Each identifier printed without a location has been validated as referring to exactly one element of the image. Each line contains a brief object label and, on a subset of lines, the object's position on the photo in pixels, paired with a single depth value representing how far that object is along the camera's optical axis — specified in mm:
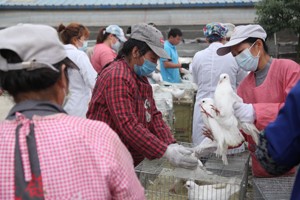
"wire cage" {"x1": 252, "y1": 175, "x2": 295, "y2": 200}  2301
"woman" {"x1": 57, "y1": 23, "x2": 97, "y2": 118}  3676
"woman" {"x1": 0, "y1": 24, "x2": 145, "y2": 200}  1207
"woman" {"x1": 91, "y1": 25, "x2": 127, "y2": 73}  4816
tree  9734
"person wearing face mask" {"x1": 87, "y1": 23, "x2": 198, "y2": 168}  2203
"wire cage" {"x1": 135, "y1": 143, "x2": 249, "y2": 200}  2447
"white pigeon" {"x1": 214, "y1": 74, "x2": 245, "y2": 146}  2635
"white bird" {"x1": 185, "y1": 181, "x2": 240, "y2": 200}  2424
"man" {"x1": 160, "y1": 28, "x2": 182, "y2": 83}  5870
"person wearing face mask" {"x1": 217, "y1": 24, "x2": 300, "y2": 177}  2420
